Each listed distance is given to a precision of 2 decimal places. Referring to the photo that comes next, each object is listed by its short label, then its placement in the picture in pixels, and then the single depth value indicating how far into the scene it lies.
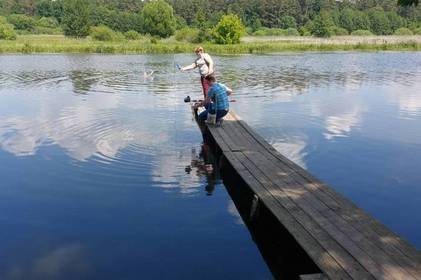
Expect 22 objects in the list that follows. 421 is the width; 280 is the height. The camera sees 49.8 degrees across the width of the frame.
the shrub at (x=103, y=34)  78.38
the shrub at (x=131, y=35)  84.31
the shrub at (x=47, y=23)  112.19
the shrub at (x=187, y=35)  77.44
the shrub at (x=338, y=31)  108.54
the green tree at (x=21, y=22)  110.00
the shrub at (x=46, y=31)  101.31
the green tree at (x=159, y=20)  92.12
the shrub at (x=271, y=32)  105.81
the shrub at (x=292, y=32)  107.99
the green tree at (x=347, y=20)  125.94
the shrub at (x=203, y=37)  76.31
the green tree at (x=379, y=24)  126.44
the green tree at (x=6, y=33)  75.94
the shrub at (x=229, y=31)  72.44
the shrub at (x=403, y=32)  107.81
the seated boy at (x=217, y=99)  12.81
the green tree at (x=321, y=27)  100.69
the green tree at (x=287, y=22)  129.38
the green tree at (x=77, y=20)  88.62
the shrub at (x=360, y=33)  109.50
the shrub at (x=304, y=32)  105.06
